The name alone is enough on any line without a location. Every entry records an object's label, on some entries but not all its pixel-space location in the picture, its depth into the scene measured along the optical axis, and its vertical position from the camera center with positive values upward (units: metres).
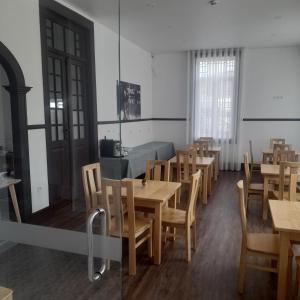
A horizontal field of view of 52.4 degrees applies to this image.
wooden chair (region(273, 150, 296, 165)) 4.38 -0.55
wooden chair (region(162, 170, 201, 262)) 2.74 -0.95
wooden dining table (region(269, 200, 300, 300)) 1.95 -0.76
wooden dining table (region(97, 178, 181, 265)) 2.69 -0.74
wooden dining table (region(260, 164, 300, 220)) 3.79 -0.74
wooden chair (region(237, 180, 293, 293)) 2.18 -0.95
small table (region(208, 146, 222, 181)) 6.18 -0.75
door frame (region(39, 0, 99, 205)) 3.73 +0.85
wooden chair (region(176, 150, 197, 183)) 4.47 -0.68
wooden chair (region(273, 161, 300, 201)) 2.79 -0.66
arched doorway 3.27 -0.08
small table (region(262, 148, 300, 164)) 5.40 -0.68
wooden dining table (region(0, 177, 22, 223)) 3.15 -0.73
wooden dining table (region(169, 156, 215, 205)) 4.64 -0.79
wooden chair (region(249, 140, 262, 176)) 6.13 -1.01
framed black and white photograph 6.00 +0.34
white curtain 6.93 +0.43
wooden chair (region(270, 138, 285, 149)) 6.35 -0.51
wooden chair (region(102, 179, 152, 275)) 2.45 -0.80
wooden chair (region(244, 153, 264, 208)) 3.98 -0.96
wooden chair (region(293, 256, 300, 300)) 1.98 -1.20
